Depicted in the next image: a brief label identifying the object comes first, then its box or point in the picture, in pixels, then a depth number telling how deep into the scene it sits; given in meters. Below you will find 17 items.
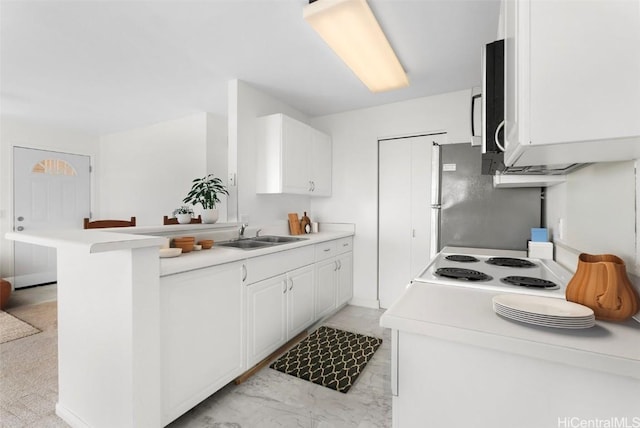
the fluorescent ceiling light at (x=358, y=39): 1.66
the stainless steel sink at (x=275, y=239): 2.89
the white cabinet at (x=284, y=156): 2.85
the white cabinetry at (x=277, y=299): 2.01
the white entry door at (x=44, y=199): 4.17
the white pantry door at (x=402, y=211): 3.25
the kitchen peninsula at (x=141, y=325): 1.29
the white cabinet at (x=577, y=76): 0.66
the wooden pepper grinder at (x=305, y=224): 3.49
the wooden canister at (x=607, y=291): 0.83
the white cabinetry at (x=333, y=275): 2.90
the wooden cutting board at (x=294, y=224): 3.36
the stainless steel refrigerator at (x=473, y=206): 2.17
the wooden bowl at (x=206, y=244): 2.16
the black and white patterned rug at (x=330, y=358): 2.03
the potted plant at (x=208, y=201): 2.44
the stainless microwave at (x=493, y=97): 1.14
